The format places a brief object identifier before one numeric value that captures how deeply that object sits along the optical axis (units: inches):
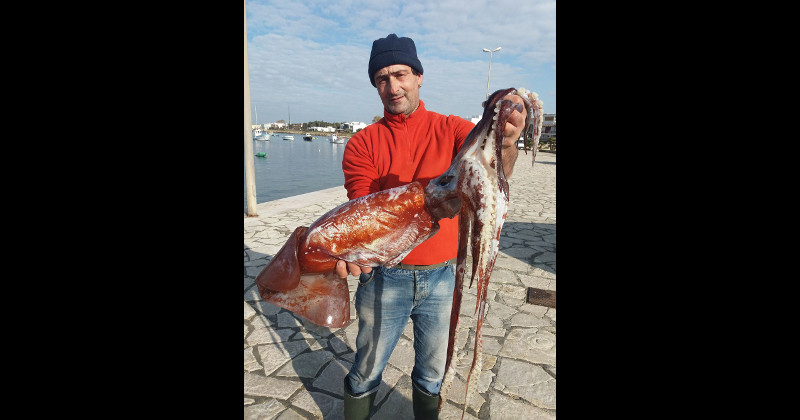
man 95.3
